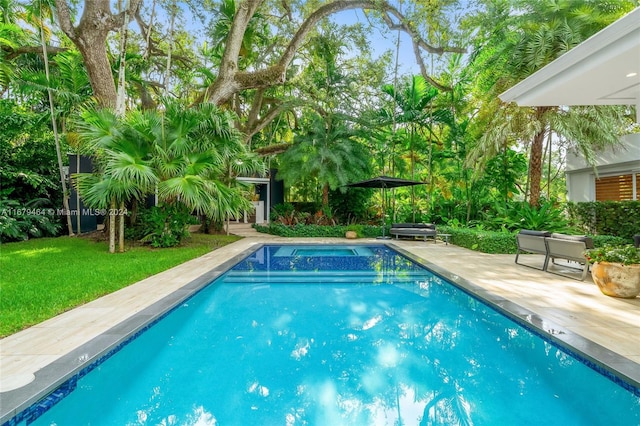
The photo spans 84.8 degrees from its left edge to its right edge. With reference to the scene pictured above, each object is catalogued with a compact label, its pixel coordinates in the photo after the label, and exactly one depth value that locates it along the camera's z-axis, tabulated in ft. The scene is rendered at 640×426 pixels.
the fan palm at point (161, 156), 26.99
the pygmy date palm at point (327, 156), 49.01
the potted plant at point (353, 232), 47.64
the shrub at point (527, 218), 33.81
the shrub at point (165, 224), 34.62
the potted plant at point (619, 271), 15.87
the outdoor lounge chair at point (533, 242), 23.16
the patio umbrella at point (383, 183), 43.93
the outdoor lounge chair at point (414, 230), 42.38
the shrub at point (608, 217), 31.14
